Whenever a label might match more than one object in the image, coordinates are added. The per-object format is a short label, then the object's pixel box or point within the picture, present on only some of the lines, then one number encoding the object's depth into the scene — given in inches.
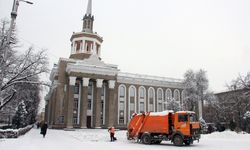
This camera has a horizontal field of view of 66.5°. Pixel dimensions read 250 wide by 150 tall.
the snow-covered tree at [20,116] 1242.8
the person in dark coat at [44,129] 781.4
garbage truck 572.0
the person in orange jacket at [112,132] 676.2
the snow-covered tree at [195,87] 1615.3
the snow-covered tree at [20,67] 741.2
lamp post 345.3
